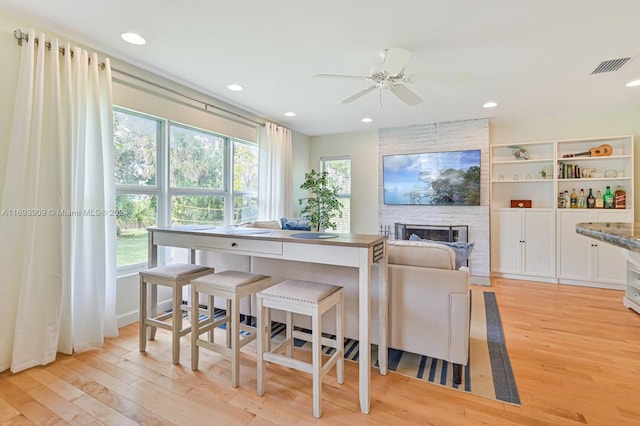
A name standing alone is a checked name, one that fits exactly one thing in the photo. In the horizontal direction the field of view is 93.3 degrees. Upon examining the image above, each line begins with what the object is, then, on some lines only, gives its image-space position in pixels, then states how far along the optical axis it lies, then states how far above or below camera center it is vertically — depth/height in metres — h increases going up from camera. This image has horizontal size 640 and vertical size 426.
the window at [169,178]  2.90 +0.38
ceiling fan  2.24 +1.14
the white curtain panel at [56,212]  2.03 +0.00
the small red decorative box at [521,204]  4.59 +0.11
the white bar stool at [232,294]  1.90 -0.54
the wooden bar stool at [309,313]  1.64 -0.59
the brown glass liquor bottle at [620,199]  4.02 +0.16
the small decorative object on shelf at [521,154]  4.59 +0.88
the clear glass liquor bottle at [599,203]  4.13 +0.11
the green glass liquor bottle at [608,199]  4.09 +0.17
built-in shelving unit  4.06 +0.02
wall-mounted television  4.66 +0.54
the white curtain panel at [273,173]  4.55 +0.60
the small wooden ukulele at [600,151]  4.14 +0.83
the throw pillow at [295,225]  4.11 -0.18
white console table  1.67 -0.25
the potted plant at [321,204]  5.09 +0.13
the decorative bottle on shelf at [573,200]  4.31 +0.16
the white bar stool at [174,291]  2.14 -0.58
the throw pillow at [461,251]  2.23 -0.30
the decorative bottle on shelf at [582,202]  4.24 +0.13
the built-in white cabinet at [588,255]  3.97 -0.59
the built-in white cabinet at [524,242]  4.34 -0.46
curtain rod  2.05 +1.27
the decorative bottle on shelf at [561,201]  4.37 +0.14
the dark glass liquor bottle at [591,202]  4.19 +0.13
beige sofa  1.91 -0.60
